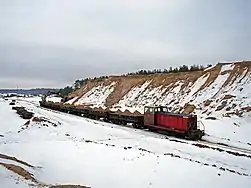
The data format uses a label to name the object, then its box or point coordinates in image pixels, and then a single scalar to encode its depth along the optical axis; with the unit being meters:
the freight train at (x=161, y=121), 17.73
